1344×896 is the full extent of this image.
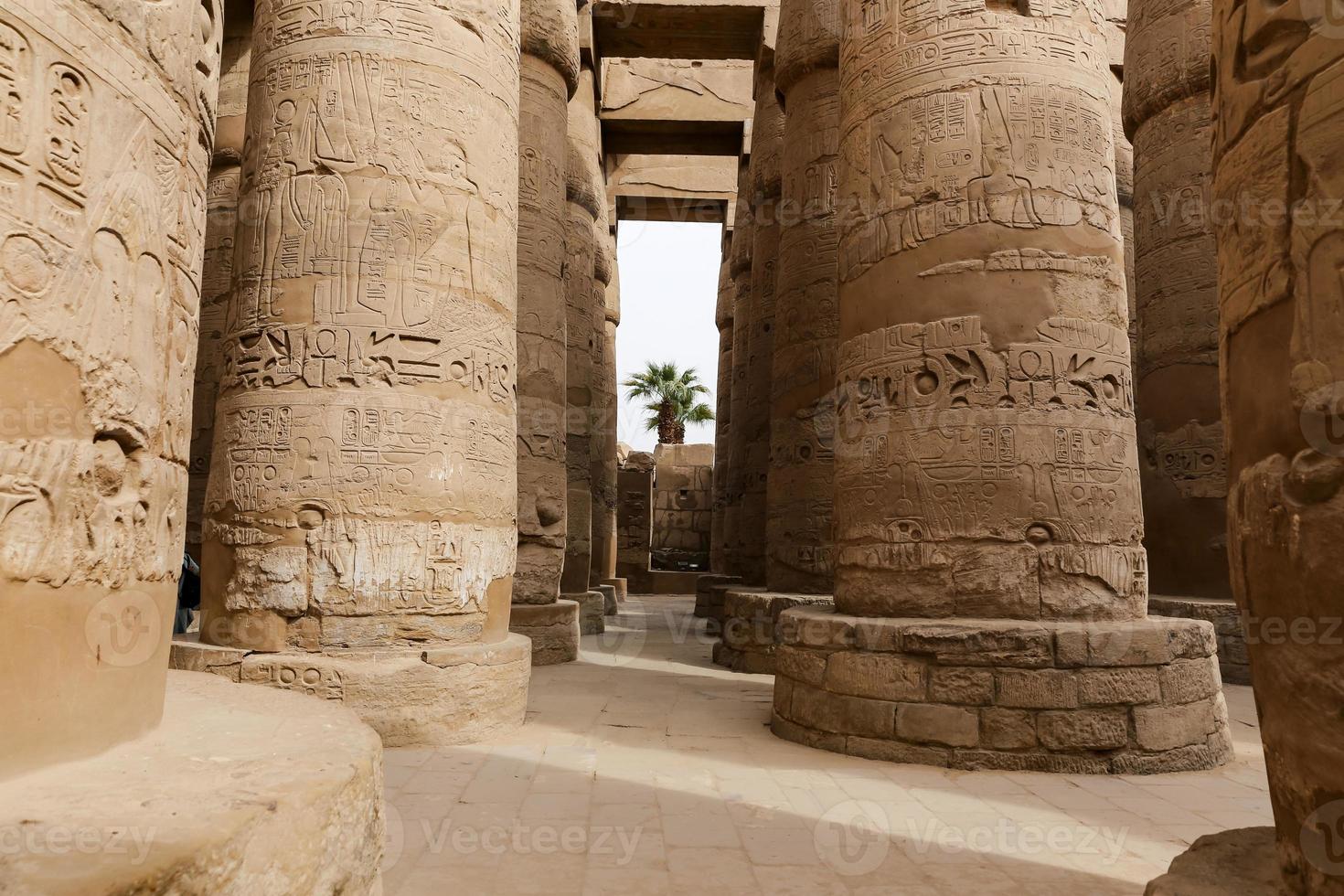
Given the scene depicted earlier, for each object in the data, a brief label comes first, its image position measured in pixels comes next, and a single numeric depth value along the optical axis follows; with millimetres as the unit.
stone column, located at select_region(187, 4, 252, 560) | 9477
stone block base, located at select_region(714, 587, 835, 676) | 8141
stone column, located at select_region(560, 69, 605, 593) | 12141
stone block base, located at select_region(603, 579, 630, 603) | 18297
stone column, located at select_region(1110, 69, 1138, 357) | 11188
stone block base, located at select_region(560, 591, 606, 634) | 11719
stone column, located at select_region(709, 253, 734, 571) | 15929
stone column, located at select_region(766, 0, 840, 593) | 9000
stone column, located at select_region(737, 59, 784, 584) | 11539
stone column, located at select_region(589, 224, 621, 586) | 14859
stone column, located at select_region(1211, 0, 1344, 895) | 1604
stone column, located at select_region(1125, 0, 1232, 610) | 8898
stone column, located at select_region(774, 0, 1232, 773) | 4879
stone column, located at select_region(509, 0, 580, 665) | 9031
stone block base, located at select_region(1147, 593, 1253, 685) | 8117
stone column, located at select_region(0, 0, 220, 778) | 1851
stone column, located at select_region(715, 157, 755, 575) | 12945
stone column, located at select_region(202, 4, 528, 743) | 5145
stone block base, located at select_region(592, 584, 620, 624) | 14881
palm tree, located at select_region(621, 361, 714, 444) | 35969
